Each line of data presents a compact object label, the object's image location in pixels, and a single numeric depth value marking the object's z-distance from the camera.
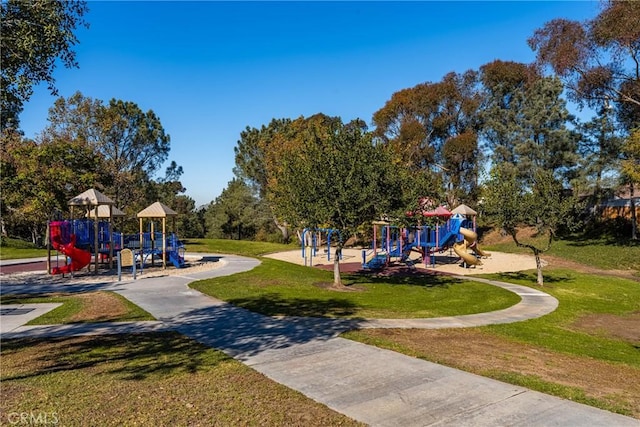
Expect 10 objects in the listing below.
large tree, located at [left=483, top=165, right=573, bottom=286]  17.89
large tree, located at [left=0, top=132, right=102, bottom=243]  23.83
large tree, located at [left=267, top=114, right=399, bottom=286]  15.92
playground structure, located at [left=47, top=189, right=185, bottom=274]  19.67
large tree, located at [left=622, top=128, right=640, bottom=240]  26.19
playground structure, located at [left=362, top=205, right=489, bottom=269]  25.45
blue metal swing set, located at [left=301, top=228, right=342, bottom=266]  28.88
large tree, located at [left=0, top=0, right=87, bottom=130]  7.27
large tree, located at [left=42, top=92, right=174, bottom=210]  33.88
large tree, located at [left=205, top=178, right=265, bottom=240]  48.50
